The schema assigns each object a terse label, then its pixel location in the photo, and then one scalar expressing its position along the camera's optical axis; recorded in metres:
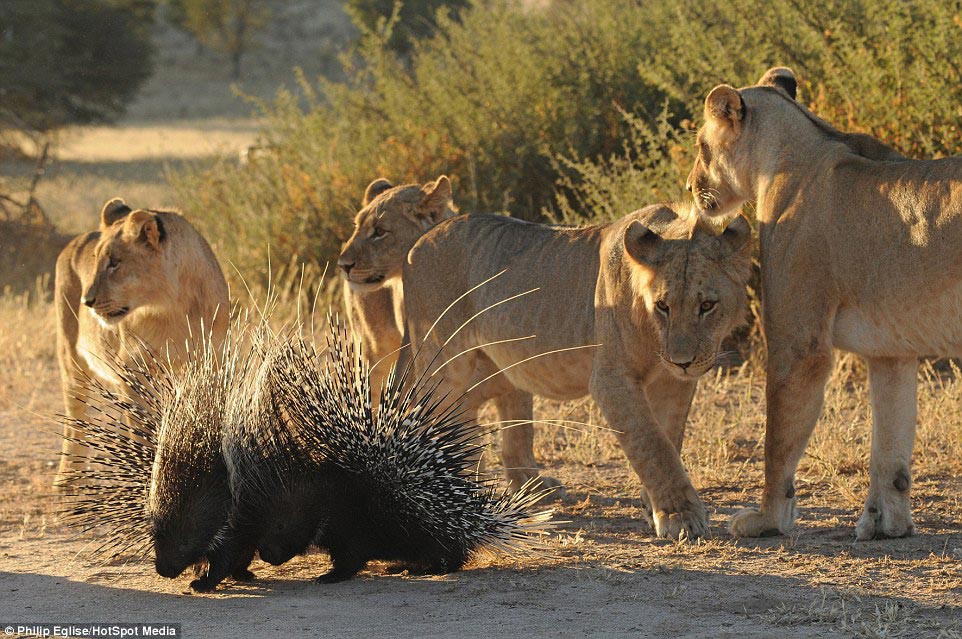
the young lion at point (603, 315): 10.09
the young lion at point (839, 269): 9.66
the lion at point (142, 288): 13.63
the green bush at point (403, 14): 47.78
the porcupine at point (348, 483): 10.00
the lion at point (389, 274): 13.65
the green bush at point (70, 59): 46.81
